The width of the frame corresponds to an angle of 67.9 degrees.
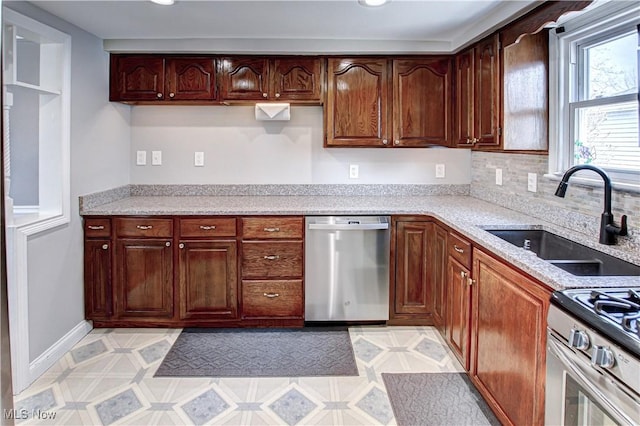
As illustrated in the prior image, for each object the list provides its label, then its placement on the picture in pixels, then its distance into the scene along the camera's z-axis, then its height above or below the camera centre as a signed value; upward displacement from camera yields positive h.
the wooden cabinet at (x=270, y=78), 3.60 +0.97
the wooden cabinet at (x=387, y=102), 3.64 +0.80
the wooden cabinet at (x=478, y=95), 2.83 +0.73
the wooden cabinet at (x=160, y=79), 3.59 +0.96
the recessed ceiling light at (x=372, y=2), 2.61 +1.13
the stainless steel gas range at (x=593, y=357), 1.21 -0.43
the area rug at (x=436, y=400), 2.30 -1.01
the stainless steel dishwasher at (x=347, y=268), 3.34 -0.44
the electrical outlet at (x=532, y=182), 2.94 +0.14
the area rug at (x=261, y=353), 2.80 -0.95
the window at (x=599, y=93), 2.22 +0.58
